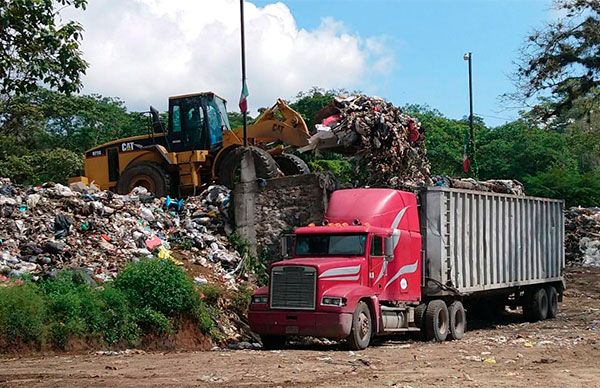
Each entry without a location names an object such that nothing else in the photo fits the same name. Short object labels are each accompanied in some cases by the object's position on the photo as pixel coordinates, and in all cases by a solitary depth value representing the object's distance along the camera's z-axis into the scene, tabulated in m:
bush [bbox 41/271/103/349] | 13.18
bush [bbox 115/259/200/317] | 14.55
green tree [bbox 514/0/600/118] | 21.05
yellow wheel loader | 21.55
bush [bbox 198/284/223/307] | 16.11
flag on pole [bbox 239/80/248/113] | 20.80
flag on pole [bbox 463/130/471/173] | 31.83
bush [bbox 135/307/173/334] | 14.29
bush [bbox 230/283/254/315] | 16.73
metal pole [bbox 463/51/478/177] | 35.59
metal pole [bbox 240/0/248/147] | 20.77
